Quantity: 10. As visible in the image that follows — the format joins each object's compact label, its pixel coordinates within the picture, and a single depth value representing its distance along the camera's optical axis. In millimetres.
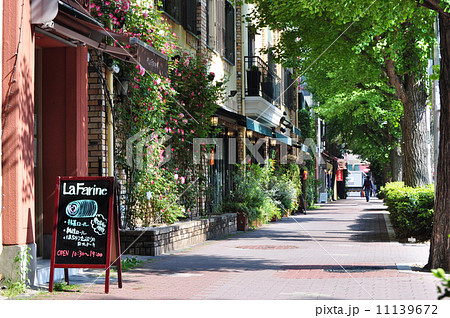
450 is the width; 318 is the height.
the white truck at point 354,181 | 83888
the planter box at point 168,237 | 12508
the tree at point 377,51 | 19109
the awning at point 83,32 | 8773
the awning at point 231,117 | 18372
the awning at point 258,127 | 21044
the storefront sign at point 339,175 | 67312
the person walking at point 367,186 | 47919
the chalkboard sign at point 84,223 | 8406
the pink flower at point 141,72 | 12451
